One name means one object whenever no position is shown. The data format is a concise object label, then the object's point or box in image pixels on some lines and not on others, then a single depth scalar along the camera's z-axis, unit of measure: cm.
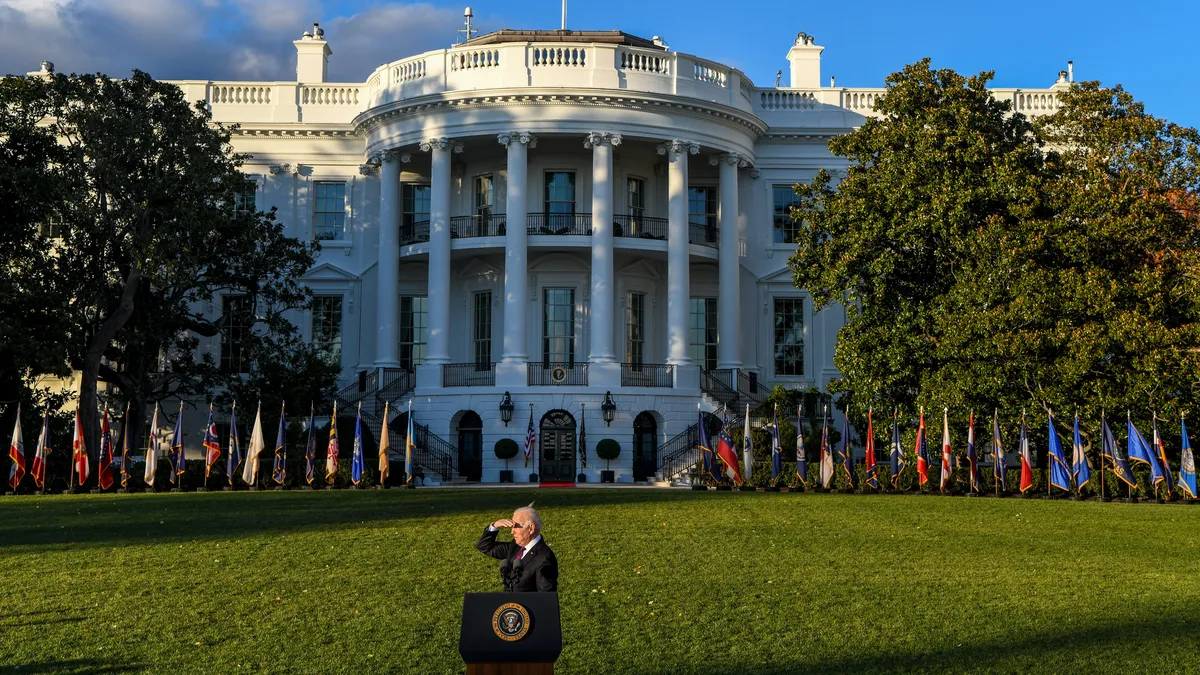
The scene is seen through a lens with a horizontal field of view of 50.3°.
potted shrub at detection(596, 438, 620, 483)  3300
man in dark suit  793
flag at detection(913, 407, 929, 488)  2600
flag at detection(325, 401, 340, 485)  2739
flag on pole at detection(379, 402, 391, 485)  2783
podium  683
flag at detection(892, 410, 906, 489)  2652
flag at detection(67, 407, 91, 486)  2684
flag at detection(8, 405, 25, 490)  2622
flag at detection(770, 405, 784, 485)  2747
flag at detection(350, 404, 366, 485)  2755
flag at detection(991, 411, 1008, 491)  2562
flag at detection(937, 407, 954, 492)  2575
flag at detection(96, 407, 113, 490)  2727
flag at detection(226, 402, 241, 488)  2786
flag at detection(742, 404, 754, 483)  2808
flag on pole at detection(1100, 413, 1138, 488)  2486
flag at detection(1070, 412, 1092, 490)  2492
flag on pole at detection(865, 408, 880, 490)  2642
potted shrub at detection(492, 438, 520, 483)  3294
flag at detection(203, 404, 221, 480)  2719
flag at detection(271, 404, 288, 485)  2767
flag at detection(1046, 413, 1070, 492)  2505
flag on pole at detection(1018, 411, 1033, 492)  2542
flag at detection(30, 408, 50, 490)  2680
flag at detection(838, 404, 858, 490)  2711
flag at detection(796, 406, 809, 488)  2697
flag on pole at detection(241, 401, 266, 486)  2717
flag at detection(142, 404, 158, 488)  2684
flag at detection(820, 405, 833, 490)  2666
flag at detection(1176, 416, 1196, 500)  2458
